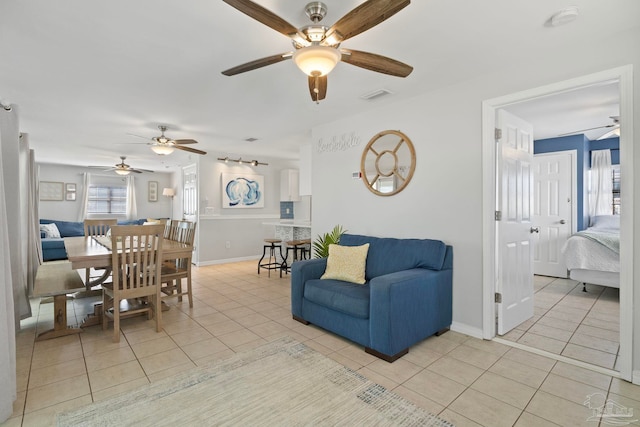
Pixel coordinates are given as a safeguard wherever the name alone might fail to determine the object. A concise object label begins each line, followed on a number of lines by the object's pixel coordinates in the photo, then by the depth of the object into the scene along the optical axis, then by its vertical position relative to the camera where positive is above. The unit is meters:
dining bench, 2.83 -0.73
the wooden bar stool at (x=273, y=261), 5.56 -1.02
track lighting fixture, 6.83 +1.16
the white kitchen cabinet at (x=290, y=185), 7.31 +0.62
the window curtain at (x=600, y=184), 5.42 +0.44
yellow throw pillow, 3.13 -0.55
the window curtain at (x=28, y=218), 3.48 -0.06
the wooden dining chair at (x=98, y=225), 4.95 -0.21
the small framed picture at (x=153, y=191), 9.70 +0.67
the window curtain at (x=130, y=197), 9.23 +0.46
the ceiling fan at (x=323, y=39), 1.50 +0.99
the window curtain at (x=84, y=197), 8.58 +0.44
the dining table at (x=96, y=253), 2.81 -0.40
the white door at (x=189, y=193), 6.82 +0.45
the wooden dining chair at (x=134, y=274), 2.83 -0.60
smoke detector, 1.93 +1.24
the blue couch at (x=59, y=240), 6.07 -0.54
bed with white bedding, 4.03 -0.65
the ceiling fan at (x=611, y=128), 4.22 +1.21
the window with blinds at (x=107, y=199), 8.87 +0.39
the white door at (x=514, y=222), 2.91 -0.12
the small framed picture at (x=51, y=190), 8.12 +0.61
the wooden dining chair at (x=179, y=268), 3.76 -0.72
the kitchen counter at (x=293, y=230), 5.81 -0.36
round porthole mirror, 3.47 +0.57
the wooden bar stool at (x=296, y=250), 5.33 -0.74
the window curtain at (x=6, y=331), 1.75 -0.70
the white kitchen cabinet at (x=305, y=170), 5.55 +0.75
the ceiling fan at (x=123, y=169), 7.04 +1.00
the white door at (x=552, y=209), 5.20 +0.01
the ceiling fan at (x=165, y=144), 4.55 +1.01
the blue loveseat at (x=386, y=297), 2.44 -0.76
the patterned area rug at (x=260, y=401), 1.77 -1.20
